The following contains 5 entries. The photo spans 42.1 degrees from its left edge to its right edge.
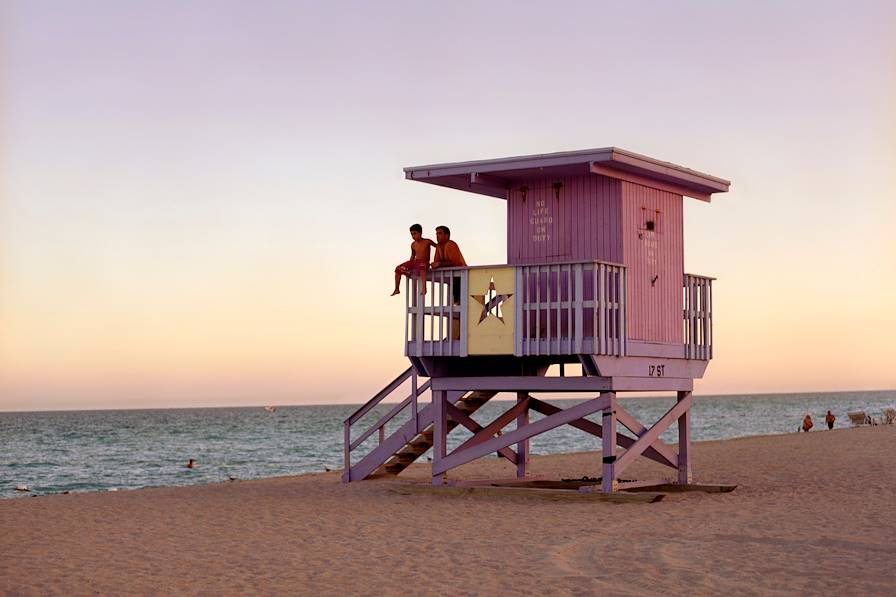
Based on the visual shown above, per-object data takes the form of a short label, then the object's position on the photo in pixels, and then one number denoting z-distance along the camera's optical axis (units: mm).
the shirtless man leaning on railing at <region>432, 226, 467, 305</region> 18688
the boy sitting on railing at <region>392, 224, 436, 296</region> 18453
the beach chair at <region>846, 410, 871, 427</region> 57097
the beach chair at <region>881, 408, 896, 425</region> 56006
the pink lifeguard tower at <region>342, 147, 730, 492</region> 17469
